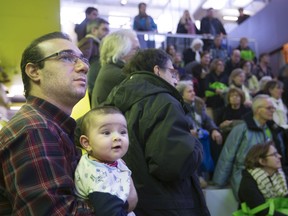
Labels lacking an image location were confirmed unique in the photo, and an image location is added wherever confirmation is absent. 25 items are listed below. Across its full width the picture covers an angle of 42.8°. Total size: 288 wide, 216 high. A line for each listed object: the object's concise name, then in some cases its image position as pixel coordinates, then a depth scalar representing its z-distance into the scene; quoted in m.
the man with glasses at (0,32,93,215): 1.08
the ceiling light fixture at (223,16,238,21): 12.91
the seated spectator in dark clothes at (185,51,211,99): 5.81
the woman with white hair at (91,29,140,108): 2.42
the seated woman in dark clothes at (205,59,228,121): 5.38
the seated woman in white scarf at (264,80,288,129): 4.96
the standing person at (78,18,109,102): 3.09
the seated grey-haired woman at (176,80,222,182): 3.86
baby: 1.23
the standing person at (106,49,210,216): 1.69
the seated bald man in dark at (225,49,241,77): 6.86
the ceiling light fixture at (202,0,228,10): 13.00
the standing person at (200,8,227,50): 8.11
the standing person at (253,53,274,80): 7.14
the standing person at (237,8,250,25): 10.10
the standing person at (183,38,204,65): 6.97
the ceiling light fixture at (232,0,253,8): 12.96
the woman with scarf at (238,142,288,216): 3.30
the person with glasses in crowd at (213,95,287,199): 3.81
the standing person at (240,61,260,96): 6.41
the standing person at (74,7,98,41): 4.88
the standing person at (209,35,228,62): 7.50
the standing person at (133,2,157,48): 7.43
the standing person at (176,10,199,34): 7.95
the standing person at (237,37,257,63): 7.54
